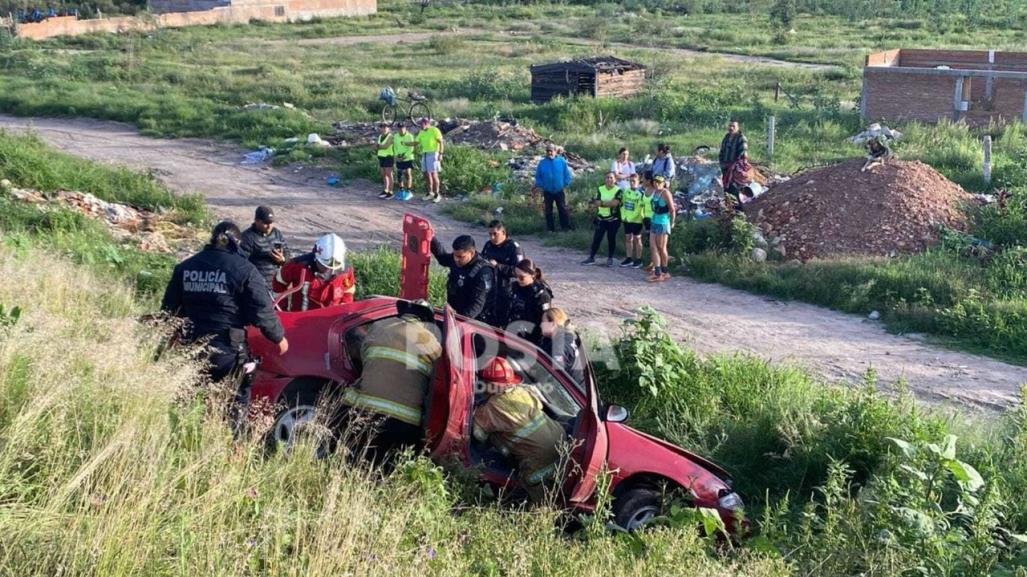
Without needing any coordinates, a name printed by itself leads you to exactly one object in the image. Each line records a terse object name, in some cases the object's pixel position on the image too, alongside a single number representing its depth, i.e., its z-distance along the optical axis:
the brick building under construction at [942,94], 24.33
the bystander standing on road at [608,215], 15.27
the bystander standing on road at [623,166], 16.58
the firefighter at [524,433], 6.66
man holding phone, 10.15
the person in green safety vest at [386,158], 19.33
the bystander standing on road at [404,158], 19.22
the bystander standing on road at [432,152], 19.09
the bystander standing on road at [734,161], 17.50
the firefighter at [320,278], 8.84
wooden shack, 28.84
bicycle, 26.30
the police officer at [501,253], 10.66
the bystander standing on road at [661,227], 14.59
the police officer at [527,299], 9.76
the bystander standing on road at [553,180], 16.95
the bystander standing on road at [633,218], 15.19
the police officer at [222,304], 7.26
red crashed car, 6.57
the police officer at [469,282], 9.84
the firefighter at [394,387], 6.53
